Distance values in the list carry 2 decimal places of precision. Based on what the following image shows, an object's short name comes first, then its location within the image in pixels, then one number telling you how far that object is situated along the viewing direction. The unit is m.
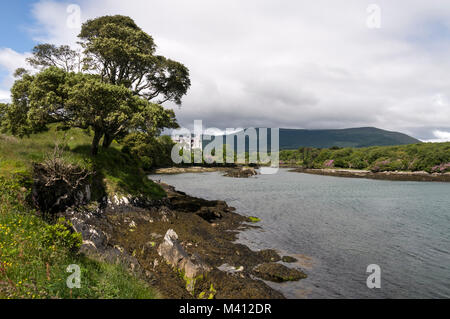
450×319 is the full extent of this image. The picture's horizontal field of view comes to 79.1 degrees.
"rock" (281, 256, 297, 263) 18.17
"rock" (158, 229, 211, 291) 13.47
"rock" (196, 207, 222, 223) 28.65
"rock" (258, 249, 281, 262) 18.34
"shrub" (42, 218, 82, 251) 10.65
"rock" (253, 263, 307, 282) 15.52
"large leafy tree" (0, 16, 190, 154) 21.38
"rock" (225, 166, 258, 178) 104.06
